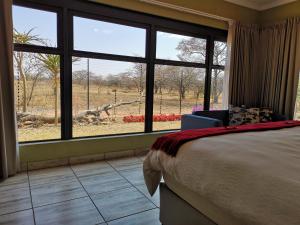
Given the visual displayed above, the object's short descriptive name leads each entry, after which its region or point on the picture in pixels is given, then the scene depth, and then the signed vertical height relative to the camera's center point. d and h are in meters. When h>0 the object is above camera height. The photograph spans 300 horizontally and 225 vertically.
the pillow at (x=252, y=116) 3.67 -0.41
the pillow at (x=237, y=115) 3.69 -0.41
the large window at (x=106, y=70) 2.84 +0.26
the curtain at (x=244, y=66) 4.01 +0.44
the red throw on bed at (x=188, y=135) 1.56 -0.34
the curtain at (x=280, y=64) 3.65 +0.46
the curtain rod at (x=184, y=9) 3.30 +1.24
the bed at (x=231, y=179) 0.92 -0.44
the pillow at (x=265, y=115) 3.71 -0.39
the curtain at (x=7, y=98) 2.43 -0.15
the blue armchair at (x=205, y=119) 3.13 -0.44
